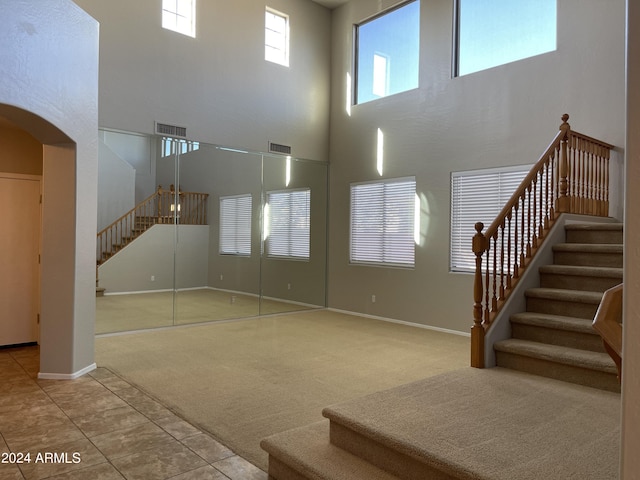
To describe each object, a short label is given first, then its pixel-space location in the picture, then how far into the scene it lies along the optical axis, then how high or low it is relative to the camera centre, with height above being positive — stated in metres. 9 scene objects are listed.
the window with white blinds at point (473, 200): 6.23 +0.59
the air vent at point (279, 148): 7.90 +1.54
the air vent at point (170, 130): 6.65 +1.54
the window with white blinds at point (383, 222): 7.38 +0.31
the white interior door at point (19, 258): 5.42 -0.25
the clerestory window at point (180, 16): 6.81 +3.25
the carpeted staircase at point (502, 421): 2.24 -1.00
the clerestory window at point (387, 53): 7.45 +3.12
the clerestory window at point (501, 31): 5.95 +2.82
